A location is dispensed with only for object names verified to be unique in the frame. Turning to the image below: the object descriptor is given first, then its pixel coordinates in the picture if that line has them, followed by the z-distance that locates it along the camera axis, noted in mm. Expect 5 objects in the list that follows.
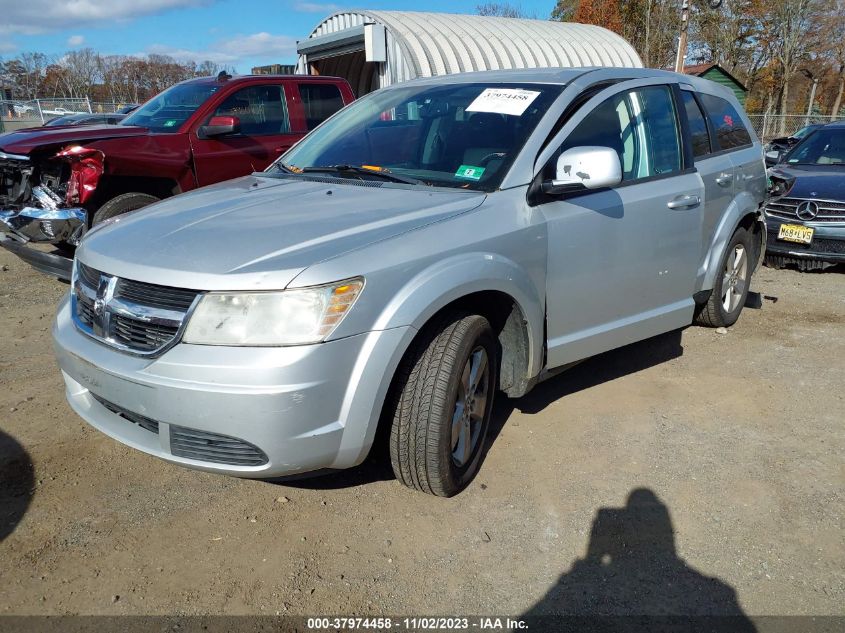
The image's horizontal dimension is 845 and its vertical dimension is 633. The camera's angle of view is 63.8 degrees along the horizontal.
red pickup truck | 5539
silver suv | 2346
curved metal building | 16016
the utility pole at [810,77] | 36344
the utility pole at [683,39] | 17547
